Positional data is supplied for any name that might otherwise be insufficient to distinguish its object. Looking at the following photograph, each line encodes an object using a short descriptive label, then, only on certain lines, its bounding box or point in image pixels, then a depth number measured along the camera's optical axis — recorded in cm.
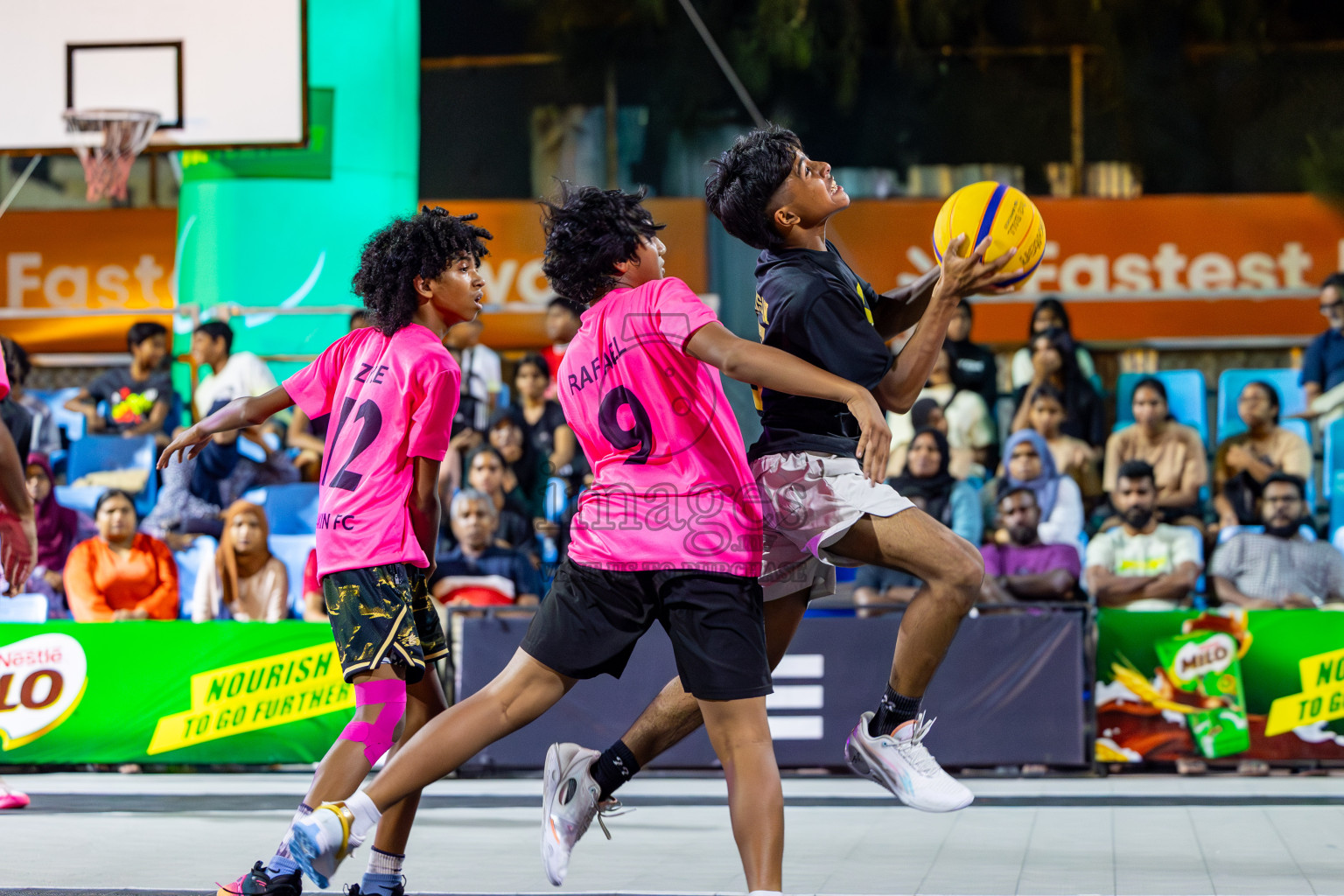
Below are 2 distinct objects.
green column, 1548
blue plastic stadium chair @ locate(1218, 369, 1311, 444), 1355
